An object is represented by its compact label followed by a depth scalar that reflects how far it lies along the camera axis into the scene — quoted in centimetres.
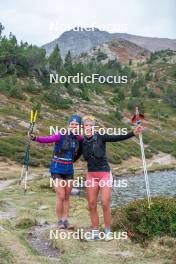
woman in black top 1170
